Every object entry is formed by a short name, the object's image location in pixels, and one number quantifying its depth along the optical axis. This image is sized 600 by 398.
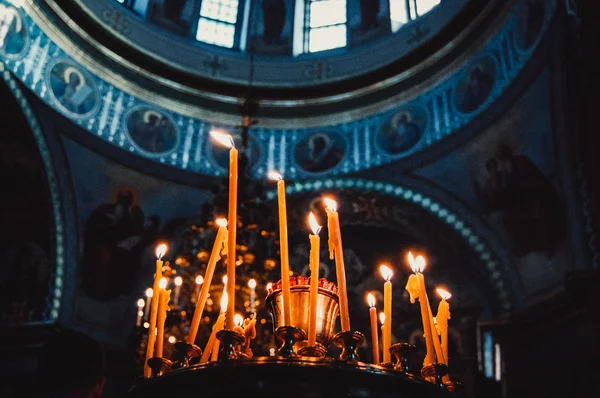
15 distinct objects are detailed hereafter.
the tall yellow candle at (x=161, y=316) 2.19
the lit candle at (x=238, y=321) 2.94
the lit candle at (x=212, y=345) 2.33
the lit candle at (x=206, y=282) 2.16
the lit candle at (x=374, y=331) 2.66
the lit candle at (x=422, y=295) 2.28
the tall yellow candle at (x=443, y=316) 2.54
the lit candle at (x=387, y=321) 2.52
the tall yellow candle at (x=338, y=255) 2.07
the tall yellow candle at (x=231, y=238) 1.88
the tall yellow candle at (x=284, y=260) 1.97
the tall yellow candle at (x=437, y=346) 2.26
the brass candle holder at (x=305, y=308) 2.24
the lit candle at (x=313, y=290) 2.00
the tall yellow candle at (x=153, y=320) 2.36
